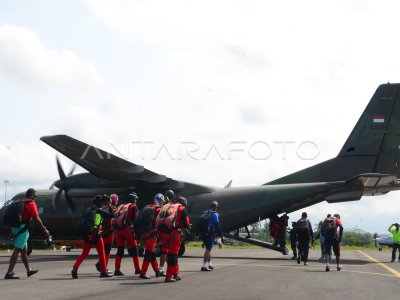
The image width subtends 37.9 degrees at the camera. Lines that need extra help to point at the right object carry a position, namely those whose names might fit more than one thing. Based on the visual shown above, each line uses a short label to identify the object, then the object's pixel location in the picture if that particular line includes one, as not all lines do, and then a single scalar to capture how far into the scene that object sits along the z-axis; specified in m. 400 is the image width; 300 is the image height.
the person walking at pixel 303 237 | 20.83
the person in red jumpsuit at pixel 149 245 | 14.48
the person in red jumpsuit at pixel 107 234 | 15.66
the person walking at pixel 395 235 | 26.42
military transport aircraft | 23.92
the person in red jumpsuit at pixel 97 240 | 14.55
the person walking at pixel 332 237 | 18.20
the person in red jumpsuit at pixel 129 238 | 15.43
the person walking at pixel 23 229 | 14.08
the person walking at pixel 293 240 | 24.28
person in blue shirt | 17.06
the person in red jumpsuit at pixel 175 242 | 13.70
